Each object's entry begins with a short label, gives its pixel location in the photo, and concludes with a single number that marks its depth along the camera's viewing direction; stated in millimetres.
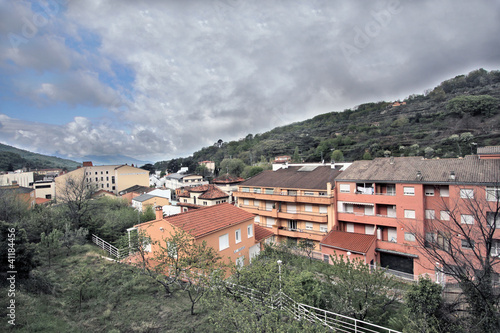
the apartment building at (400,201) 20578
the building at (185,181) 73006
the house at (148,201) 42816
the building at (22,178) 58606
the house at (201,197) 39769
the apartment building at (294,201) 27219
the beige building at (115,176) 67438
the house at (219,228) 16156
